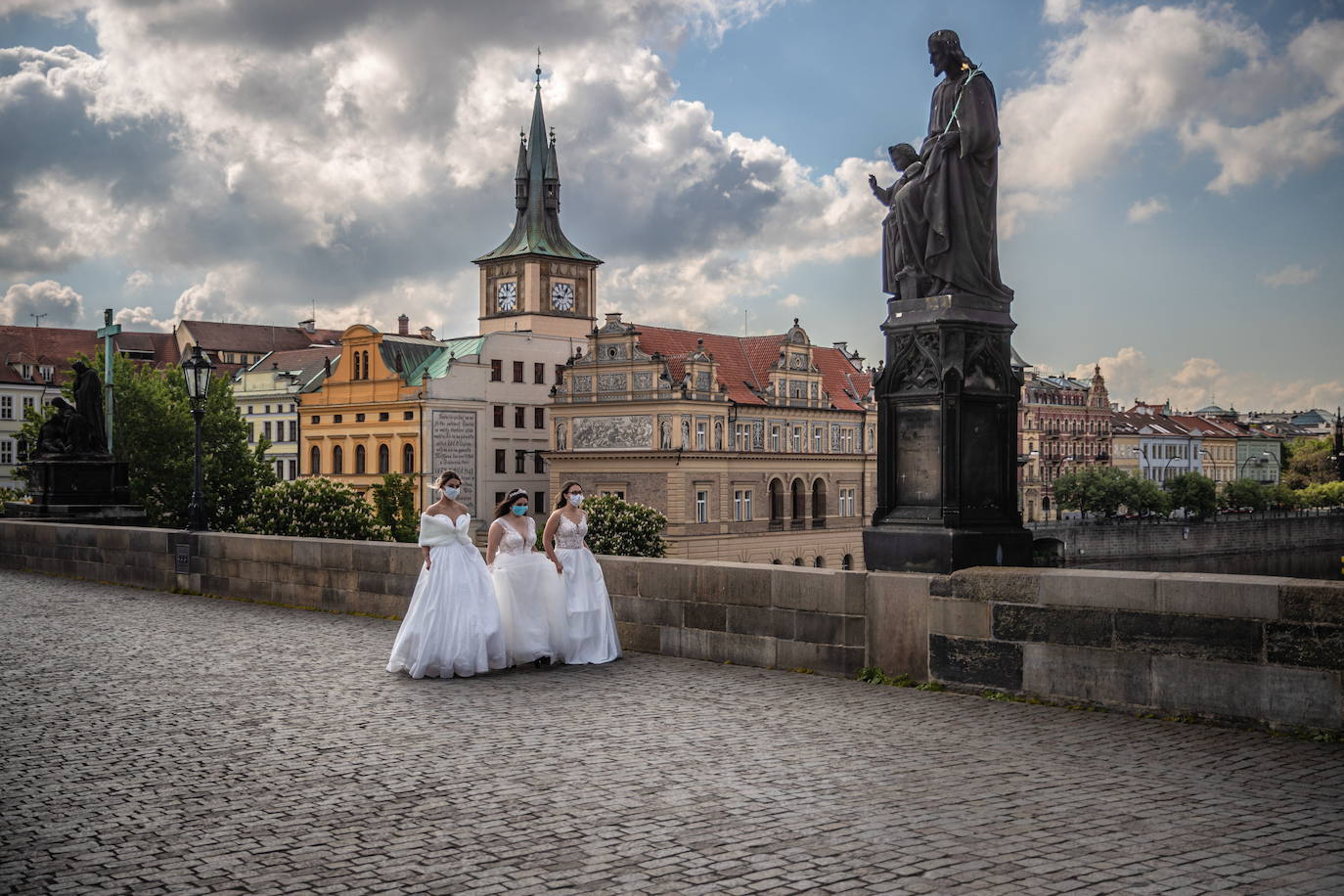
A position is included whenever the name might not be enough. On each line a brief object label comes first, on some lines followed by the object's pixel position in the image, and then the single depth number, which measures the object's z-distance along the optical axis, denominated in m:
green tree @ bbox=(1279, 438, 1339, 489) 151.50
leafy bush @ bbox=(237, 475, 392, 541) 35.53
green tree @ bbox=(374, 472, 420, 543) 63.81
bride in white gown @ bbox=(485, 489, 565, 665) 11.81
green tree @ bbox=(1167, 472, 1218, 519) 112.75
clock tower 103.00
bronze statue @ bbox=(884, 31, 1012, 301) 10.40
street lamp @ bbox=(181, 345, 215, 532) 21.03
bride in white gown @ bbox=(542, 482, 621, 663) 11.79
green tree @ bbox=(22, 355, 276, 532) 62.22
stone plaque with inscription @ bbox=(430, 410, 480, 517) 79.94
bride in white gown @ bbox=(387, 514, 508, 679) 11.15
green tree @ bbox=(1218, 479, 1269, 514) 121.44
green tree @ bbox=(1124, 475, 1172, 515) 106.62
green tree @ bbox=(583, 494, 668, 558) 51.28
